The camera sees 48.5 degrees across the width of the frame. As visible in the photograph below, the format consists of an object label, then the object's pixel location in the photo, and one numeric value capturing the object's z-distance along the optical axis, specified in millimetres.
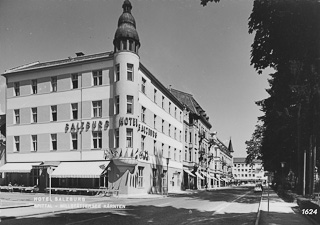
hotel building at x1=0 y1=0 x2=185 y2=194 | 33000
